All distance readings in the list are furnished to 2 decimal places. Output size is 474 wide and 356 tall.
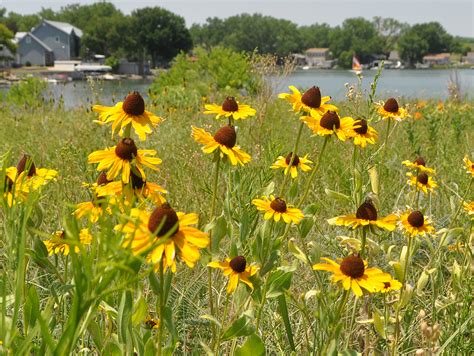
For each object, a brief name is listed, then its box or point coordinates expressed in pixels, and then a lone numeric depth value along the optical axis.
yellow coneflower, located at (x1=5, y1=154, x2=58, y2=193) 1.14
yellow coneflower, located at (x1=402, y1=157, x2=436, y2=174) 1.91
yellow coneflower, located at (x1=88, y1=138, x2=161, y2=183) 1.03
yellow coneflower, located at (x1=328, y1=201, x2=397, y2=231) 1.21
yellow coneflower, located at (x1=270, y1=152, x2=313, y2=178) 1.59
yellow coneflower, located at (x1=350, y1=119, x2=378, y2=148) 1.55
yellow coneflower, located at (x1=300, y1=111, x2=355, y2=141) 1.44
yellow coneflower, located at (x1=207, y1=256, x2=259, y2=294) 1.20
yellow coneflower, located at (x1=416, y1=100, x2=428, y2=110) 6.00
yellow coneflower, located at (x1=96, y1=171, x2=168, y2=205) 1.01
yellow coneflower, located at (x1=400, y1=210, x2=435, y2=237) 1.46
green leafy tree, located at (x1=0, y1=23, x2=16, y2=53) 40.48
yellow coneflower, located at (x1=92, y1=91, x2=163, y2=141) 1.19
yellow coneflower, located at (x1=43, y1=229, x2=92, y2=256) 1.15
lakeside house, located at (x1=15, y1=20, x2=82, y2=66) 59.09
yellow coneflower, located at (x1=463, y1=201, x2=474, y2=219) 1.68
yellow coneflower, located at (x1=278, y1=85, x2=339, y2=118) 1.61
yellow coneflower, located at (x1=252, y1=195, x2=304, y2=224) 1.28
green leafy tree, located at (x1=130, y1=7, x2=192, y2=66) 58.41
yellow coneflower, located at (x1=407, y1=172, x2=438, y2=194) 1.89
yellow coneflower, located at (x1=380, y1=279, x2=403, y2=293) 1.16
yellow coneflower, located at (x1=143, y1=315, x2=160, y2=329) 1.32
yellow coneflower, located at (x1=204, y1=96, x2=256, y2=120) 1.59
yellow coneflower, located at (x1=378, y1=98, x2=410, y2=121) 2.03
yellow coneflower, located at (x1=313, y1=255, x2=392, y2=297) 1.05
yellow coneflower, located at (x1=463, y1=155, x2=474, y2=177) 1.78
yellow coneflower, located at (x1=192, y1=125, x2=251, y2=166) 1.33
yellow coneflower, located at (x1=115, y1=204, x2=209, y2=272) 0.79
